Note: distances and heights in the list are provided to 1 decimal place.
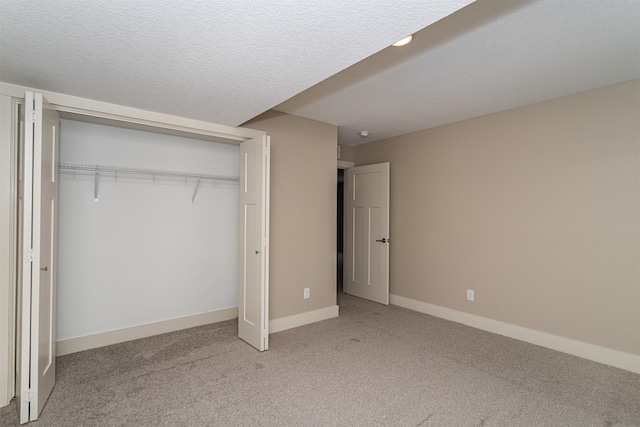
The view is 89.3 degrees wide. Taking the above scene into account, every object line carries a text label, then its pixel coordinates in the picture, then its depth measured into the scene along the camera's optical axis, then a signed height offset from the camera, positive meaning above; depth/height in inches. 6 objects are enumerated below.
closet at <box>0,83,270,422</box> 82.7 -4.2
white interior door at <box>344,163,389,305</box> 181.5 -9.5
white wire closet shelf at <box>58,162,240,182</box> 116.2 +17.4
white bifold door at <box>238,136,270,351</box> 120.4 -11.0
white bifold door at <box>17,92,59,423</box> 78.1 -10.5
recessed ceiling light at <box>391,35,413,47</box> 78.9 +43.2
